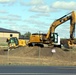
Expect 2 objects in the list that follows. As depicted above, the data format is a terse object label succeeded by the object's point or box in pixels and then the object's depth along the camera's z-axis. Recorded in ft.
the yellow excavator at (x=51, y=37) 176.76
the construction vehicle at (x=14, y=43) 188.75
